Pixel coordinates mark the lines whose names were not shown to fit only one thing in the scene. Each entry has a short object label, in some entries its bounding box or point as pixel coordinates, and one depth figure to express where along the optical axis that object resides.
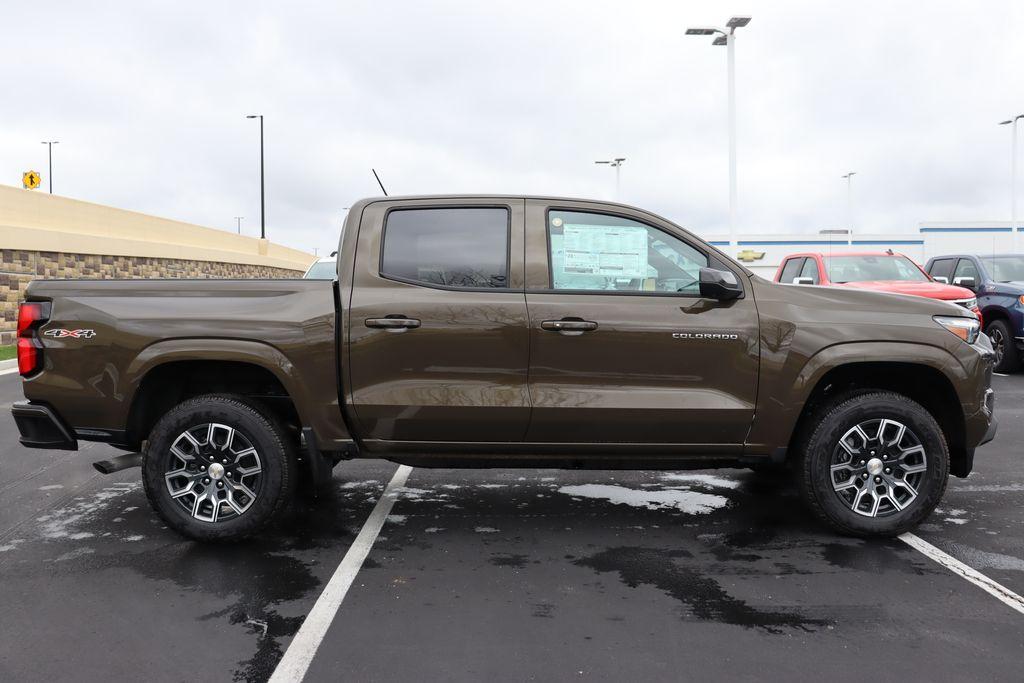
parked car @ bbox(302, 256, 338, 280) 12.96
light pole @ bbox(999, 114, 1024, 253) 43.25
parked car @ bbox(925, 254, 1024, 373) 11.88
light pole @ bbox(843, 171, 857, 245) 55.72
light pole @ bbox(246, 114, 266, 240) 44.41
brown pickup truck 4.56
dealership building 48.69
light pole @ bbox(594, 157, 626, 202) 42.62
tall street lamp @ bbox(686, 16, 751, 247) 22.45
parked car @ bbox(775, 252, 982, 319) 11.80
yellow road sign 24.61
